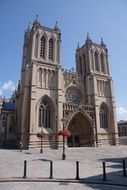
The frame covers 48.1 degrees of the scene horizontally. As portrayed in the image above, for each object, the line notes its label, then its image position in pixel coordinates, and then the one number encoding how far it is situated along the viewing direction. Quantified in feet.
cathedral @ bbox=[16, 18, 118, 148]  86.62
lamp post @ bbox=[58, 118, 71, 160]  56.31
